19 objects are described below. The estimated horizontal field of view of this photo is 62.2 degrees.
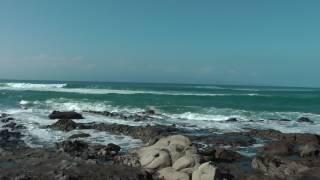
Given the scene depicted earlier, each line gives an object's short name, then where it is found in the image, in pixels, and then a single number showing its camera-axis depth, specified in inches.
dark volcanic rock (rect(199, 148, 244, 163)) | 331.0
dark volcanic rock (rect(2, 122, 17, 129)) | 493.9
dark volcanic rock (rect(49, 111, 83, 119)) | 597.5
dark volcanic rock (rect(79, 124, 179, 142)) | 456.0
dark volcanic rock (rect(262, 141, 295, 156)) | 367.7
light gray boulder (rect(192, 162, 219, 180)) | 254.8
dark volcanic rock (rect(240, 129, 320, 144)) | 433.2
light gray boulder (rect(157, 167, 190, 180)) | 262.3
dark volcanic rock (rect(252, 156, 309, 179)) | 285.9
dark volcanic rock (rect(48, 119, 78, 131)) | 486.2
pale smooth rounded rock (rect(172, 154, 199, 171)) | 282.2
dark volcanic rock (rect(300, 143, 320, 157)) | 355.7
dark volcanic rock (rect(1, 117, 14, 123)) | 547.2
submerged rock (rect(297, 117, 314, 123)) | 688.1
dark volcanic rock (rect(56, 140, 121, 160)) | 328.1
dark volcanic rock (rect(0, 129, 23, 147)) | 378.9
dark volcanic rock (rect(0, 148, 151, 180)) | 261.1
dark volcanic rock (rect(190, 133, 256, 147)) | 412.8
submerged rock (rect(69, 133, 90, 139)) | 426.7
